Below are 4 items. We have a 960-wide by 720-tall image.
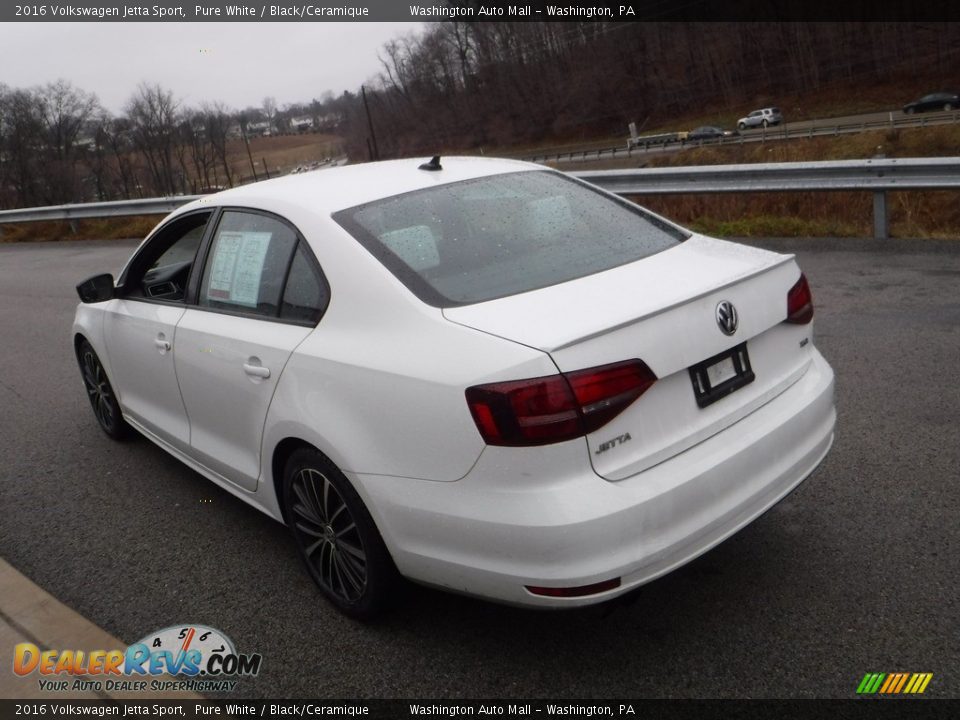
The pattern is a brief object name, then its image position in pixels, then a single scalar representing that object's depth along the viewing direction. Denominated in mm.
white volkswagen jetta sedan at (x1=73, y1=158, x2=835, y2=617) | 2582
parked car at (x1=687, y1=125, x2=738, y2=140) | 54338
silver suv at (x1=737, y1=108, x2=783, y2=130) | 59009
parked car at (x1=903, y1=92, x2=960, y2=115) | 49156
